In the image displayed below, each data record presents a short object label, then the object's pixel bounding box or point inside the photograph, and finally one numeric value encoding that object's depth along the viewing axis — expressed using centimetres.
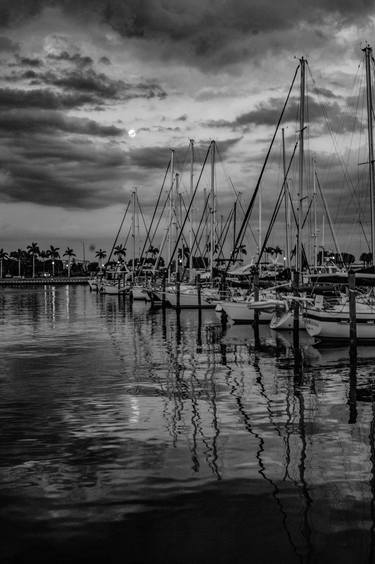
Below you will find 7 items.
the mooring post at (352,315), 2589
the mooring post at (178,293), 5626
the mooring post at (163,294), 6312
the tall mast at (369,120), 3329
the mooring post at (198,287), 5624
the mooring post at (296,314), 3056
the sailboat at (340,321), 3036
